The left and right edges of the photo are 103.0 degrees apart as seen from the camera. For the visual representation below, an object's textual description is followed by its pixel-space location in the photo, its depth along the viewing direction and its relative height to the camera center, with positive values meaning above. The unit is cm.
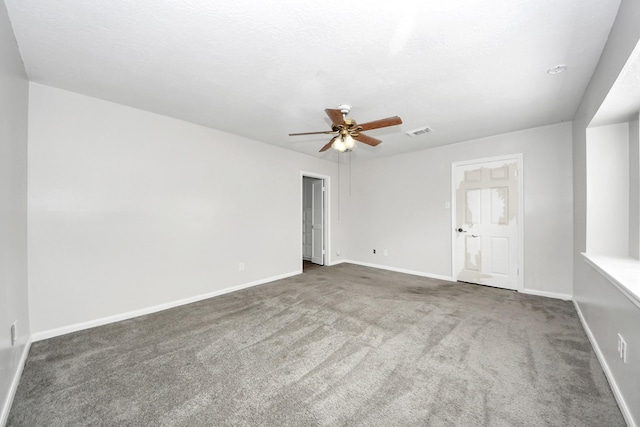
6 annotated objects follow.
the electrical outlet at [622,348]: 157 -87
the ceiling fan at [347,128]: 243 +87
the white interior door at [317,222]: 587 -22
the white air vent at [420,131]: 366 +121
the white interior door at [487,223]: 390 -18
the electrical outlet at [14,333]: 180 -86
